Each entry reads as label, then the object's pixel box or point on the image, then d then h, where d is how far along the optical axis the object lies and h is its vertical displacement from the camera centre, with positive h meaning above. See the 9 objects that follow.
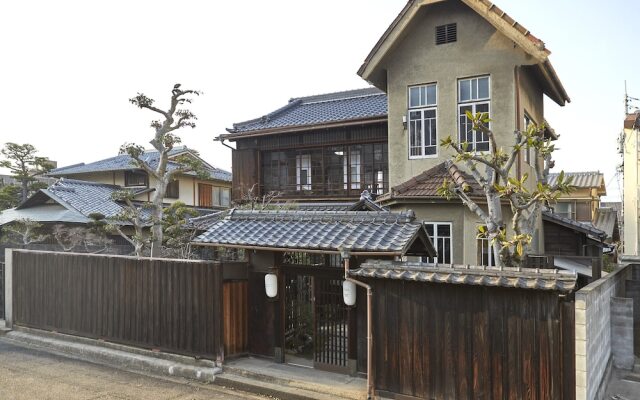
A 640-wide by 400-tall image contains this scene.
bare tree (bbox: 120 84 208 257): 14.79 +1.83
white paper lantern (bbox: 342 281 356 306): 9.14 -1.77
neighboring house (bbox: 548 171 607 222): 34.72 -0.13
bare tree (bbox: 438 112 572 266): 7.92 +0.08
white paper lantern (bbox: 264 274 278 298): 10.20 -1.79
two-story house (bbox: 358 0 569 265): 13.16 +3.35
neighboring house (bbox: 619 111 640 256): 21.05 +0.66
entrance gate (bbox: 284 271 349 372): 9.71 -2.57
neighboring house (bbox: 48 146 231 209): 30.61 +1.63
